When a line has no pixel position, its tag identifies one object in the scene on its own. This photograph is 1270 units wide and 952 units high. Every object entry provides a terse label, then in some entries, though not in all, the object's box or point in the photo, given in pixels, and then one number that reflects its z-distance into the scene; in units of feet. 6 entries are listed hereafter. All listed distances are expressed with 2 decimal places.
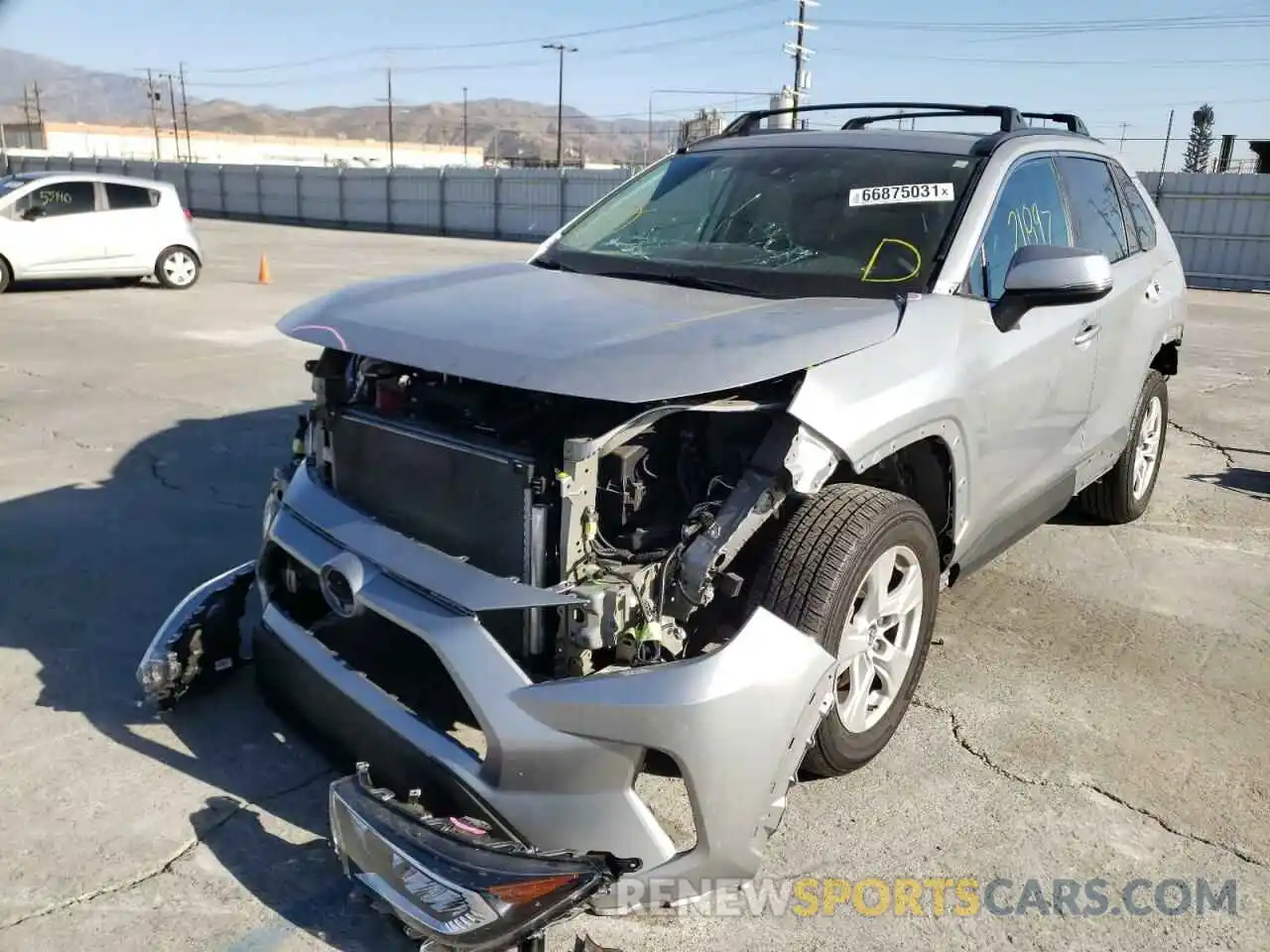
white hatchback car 46.06
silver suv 7.91
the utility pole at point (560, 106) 198.21
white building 293.64
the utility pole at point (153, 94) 258.94
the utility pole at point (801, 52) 123.54
